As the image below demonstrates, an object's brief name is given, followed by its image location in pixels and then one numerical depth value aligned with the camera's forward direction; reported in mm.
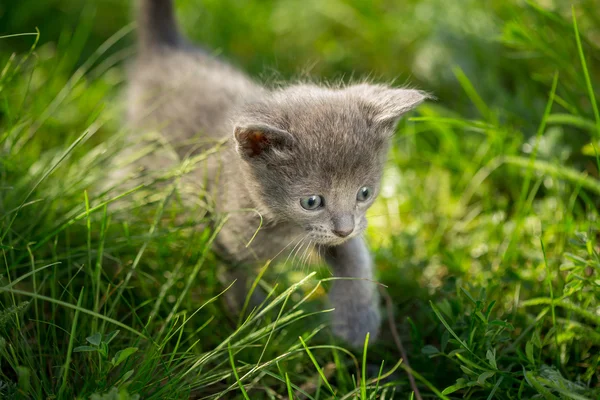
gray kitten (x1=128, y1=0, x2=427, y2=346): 767
